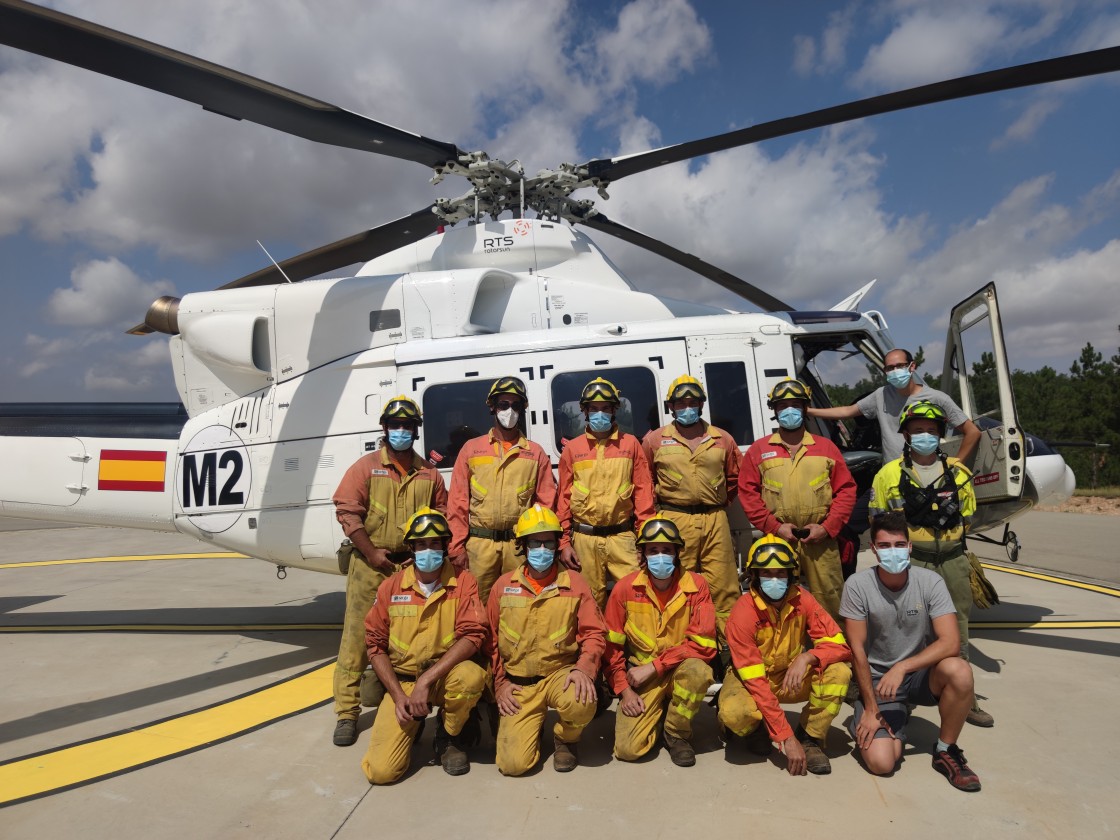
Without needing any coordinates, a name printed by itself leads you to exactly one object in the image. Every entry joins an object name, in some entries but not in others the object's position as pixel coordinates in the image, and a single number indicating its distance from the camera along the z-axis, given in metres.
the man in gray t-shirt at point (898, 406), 4.71
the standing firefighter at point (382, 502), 4.34
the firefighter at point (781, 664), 3.35
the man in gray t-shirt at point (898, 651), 3.23
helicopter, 5.36
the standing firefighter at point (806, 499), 4.20
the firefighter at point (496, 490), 4.20
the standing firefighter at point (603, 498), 4.14
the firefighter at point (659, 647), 3.44
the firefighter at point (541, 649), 3.35
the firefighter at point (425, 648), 3.38
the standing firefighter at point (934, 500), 4.04
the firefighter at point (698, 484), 4.23
